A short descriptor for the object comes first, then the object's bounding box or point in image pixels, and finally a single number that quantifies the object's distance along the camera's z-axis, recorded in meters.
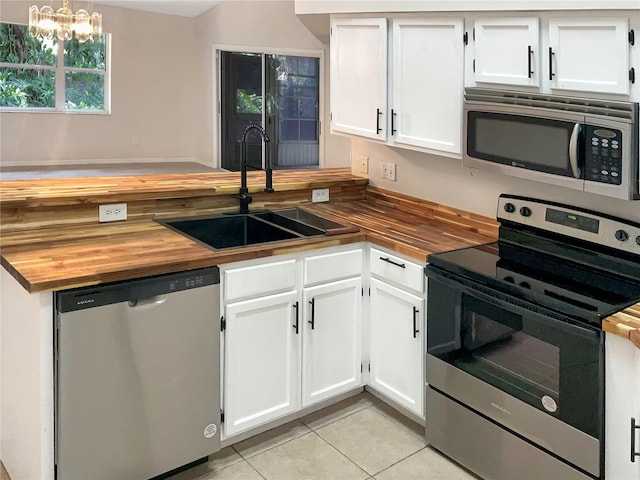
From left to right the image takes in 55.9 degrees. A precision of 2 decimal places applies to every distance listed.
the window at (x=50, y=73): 8.43
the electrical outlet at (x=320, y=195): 3.22
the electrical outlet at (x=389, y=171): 3.21
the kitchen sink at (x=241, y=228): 2.74
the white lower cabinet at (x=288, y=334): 2.34
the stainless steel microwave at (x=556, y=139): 1.91
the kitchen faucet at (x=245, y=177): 2.81
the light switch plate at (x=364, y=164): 3.37
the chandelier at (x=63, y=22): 7.54
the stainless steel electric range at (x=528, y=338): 1.85
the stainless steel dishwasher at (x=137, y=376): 1.94
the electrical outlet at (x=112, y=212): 2.55
